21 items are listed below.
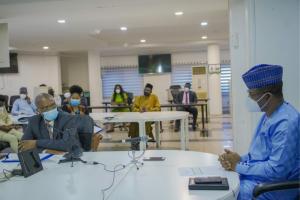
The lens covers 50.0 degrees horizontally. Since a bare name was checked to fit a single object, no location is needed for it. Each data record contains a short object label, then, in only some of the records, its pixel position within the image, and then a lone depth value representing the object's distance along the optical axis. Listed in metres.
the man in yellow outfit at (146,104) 6.38
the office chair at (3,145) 4.47
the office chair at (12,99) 10.10
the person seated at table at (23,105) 7.19
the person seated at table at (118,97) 8.53
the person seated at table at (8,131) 4.51
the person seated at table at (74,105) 4.93
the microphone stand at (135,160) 2.07
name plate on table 1.54
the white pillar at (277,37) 3.30
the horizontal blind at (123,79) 12.51
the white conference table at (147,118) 4.97
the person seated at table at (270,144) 1.68
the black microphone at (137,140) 2.32
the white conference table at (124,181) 1.52
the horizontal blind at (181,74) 12.16
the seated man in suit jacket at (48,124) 2.74
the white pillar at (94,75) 11.73
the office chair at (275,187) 1.63
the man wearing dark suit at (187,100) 8.42
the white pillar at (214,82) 10.88
